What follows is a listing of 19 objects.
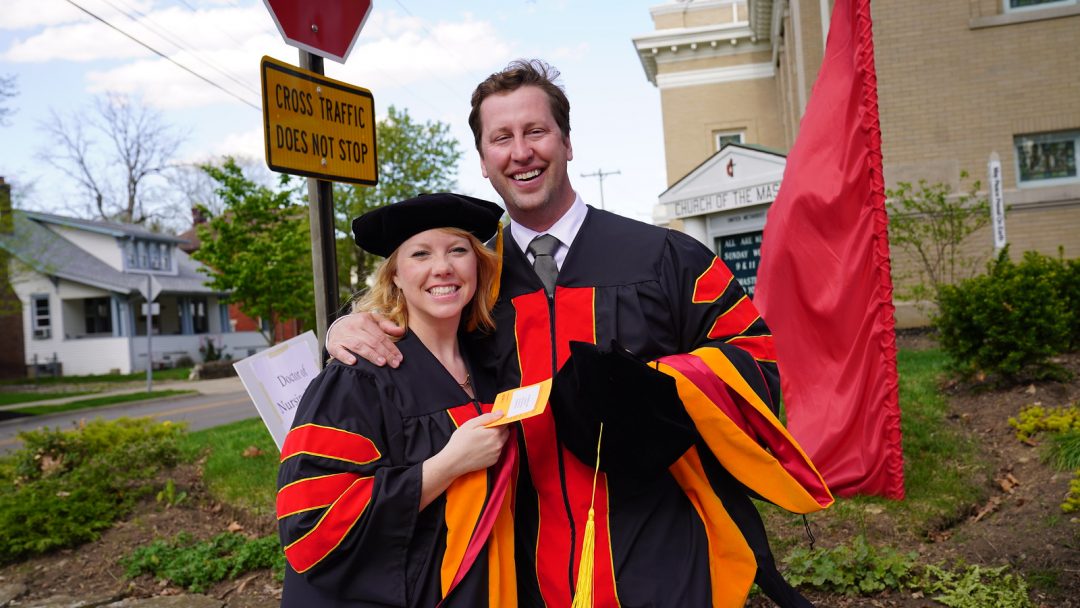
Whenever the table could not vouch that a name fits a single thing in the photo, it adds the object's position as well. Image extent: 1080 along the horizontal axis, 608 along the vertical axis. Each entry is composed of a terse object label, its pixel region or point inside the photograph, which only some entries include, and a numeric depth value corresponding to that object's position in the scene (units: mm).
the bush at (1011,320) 6344
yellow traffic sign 2807
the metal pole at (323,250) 3148
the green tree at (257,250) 22281
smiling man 2168
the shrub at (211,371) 28266
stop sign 2873
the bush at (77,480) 5176
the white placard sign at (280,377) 3055
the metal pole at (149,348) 20359
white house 32250
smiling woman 1950
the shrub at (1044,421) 5348
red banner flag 4672
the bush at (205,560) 4555
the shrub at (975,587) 3312
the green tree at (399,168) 26625
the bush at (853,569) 3559
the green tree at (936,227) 10484
